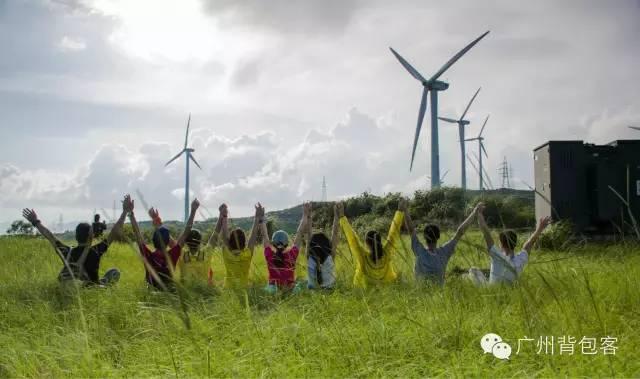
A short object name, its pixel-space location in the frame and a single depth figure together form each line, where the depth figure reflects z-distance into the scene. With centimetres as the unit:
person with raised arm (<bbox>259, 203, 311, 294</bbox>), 604
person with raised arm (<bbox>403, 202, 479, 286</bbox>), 589
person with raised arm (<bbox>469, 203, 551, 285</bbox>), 528
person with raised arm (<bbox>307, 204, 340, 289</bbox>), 557
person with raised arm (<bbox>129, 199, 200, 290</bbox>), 573
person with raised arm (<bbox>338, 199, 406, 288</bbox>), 571
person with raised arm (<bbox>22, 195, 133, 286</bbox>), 606
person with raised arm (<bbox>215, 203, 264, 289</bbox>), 631
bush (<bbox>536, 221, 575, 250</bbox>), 1275
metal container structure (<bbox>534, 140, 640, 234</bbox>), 1384
